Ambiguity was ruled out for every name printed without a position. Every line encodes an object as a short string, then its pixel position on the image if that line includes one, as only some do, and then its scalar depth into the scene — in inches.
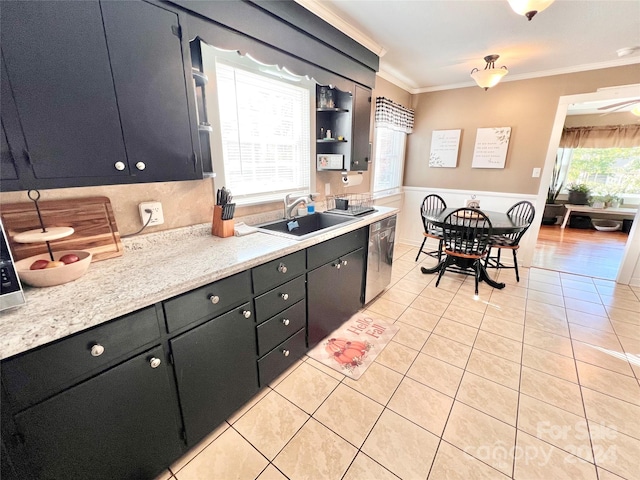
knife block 66.9
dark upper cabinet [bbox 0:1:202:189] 35.5
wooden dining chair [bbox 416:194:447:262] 132.5
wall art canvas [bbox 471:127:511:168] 141.1
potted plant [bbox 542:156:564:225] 245.8
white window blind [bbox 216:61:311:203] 74.8
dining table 107.0
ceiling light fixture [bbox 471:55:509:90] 101.5
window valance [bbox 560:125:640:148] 210.4
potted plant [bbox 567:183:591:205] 233.4
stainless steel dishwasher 97.1
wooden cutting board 43.4
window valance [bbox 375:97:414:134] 132.0
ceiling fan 114.3
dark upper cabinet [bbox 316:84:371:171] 97.4
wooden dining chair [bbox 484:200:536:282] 120.6
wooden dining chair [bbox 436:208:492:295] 109.3
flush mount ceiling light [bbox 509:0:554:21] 57.8
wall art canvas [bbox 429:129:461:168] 153.6
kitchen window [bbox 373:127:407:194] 145.0
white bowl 39.2
